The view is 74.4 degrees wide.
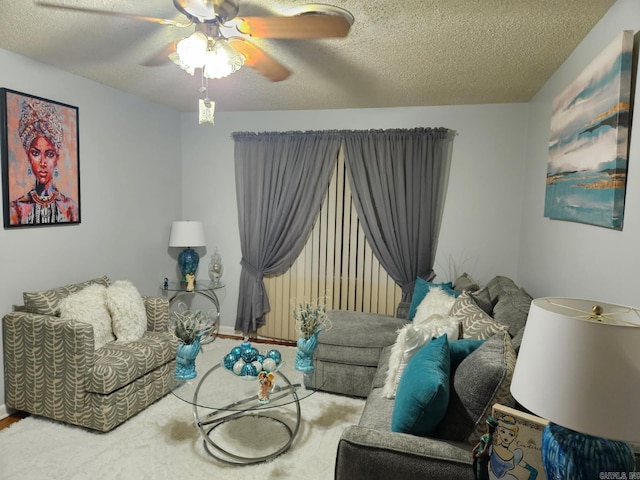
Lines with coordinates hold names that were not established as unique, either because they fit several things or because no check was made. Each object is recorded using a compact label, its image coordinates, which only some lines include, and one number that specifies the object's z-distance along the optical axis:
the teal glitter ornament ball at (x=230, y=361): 2.57
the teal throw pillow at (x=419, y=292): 3.53
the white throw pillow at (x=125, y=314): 3.14
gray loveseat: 2.68
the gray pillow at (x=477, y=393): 1.61
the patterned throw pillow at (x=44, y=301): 2.89
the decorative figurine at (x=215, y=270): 4.57
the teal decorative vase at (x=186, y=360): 2.46
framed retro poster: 1.40
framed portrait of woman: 2.87
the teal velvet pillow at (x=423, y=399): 1.66
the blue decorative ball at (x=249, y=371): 2.51
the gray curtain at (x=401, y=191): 4.05
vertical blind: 4.32
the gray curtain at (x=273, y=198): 4.34
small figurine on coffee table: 2.41
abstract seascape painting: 1.72
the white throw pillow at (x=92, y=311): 2.92
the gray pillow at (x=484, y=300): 2.89
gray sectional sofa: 1.57
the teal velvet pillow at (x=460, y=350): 1.97
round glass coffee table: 2.41
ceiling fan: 1.84
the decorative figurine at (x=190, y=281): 4.34
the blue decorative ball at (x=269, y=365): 2.54
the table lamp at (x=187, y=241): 4.35
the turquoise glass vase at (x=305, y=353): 2.65
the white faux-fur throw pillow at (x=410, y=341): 2.22
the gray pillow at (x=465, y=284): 3.38
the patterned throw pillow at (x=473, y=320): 2.24
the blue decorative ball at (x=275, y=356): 2.64
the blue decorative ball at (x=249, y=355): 2.56
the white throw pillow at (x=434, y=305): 2.93
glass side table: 4.47
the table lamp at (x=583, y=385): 0.99
